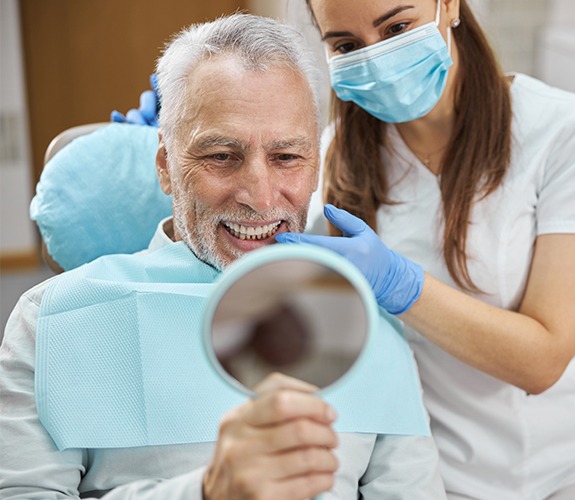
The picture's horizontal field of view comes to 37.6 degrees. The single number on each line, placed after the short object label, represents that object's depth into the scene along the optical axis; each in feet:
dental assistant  5.01
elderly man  4.00
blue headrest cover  5.55
